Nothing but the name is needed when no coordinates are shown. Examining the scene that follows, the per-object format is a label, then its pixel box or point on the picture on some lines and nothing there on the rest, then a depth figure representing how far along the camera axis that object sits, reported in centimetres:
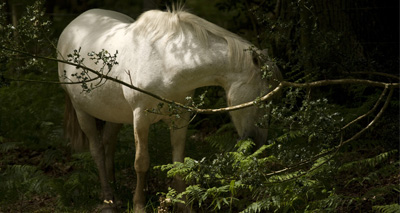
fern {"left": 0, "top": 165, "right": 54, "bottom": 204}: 1225
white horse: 1054
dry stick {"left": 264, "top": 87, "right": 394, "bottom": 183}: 873
